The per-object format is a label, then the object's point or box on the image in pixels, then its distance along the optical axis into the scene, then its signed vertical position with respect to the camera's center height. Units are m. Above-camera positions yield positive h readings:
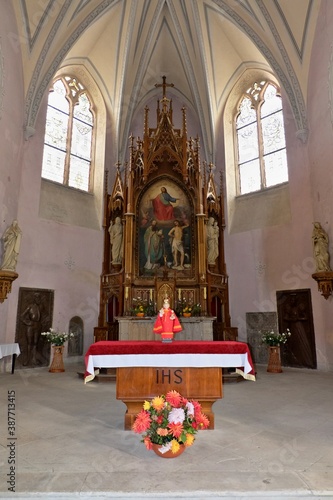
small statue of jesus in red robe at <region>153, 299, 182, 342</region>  6.33 -0.02
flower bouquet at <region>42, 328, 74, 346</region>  11.62 -0.48
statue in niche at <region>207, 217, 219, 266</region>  13.58 +3.02
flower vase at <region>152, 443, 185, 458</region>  4.05 -1.46
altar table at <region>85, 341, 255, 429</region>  5.42 -0.66
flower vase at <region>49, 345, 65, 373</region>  11.46 -1.24
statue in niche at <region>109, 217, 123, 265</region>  13.49 +3.06
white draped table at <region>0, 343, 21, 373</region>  9.97 -0.77
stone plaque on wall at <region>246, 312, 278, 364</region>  13.62 -0.29
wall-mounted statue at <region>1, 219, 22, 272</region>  10.88 +2.30
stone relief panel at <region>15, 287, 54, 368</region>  12.06 -0.10
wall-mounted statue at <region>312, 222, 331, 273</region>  11.35 +2.26
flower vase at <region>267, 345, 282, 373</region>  11.56 -1.24
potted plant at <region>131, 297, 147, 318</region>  11.84 +0.46
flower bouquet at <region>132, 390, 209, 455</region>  3.95 -1.12
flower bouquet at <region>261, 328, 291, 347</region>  11.71 -0.57
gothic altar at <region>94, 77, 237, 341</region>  12.63 +3.12
